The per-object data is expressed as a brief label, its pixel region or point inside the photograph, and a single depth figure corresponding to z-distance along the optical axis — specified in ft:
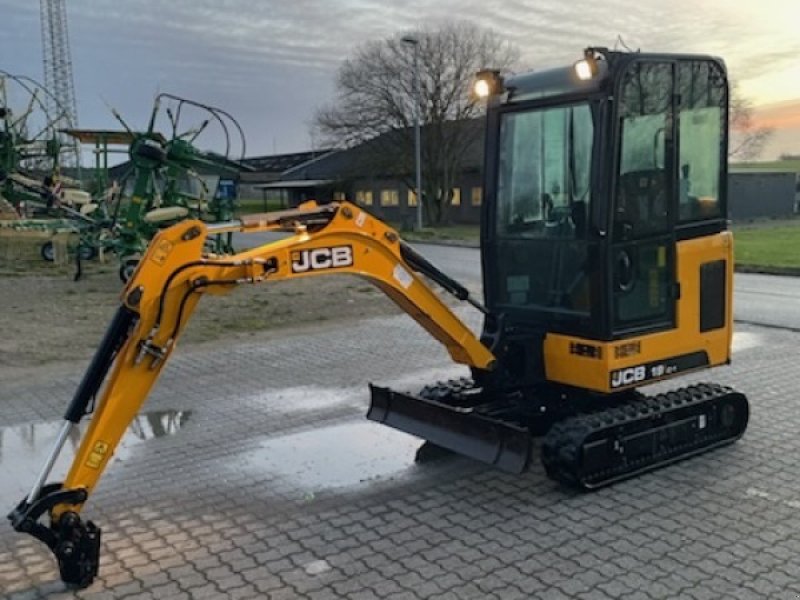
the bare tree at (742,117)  130.03
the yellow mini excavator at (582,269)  17.66
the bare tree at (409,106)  132.87
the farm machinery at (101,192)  47.85
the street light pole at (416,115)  109.81
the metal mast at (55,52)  150.82
